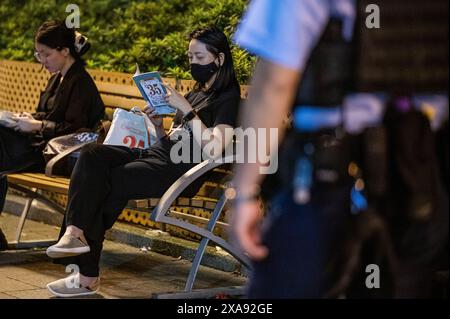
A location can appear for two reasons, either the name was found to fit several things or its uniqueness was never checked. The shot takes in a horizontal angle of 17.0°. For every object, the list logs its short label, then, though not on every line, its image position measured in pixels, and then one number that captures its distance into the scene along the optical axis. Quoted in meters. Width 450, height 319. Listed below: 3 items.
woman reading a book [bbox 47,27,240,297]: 8.25
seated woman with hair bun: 10.08
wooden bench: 7.96
